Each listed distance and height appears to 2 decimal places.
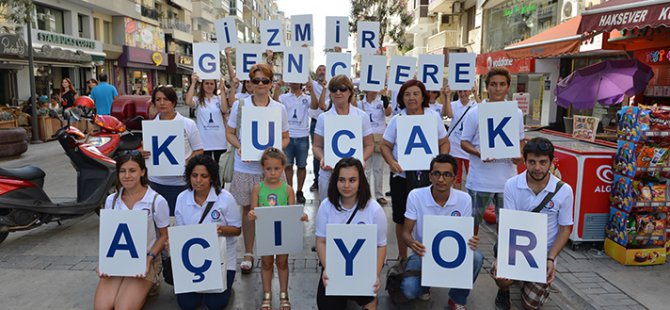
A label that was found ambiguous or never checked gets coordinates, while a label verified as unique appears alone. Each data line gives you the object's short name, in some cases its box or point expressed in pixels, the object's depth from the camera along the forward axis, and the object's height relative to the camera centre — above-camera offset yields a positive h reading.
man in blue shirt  12.23 -0.08
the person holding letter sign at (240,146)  4.59 -0.48
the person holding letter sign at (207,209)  3.84 -0.89
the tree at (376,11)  22.05 +3.82
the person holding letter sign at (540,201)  3.77 -0.78
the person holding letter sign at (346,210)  3.59 -0.83
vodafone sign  13.69 +1.01
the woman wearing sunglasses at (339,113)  4.59 -0.19
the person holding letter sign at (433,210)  3.74 -0.85
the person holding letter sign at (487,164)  4.48 -0.59
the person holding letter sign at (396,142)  4.52 -0.42
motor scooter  5.32 -1.10
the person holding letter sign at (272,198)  3.92 -0.83
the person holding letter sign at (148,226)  3.62 -1.02
